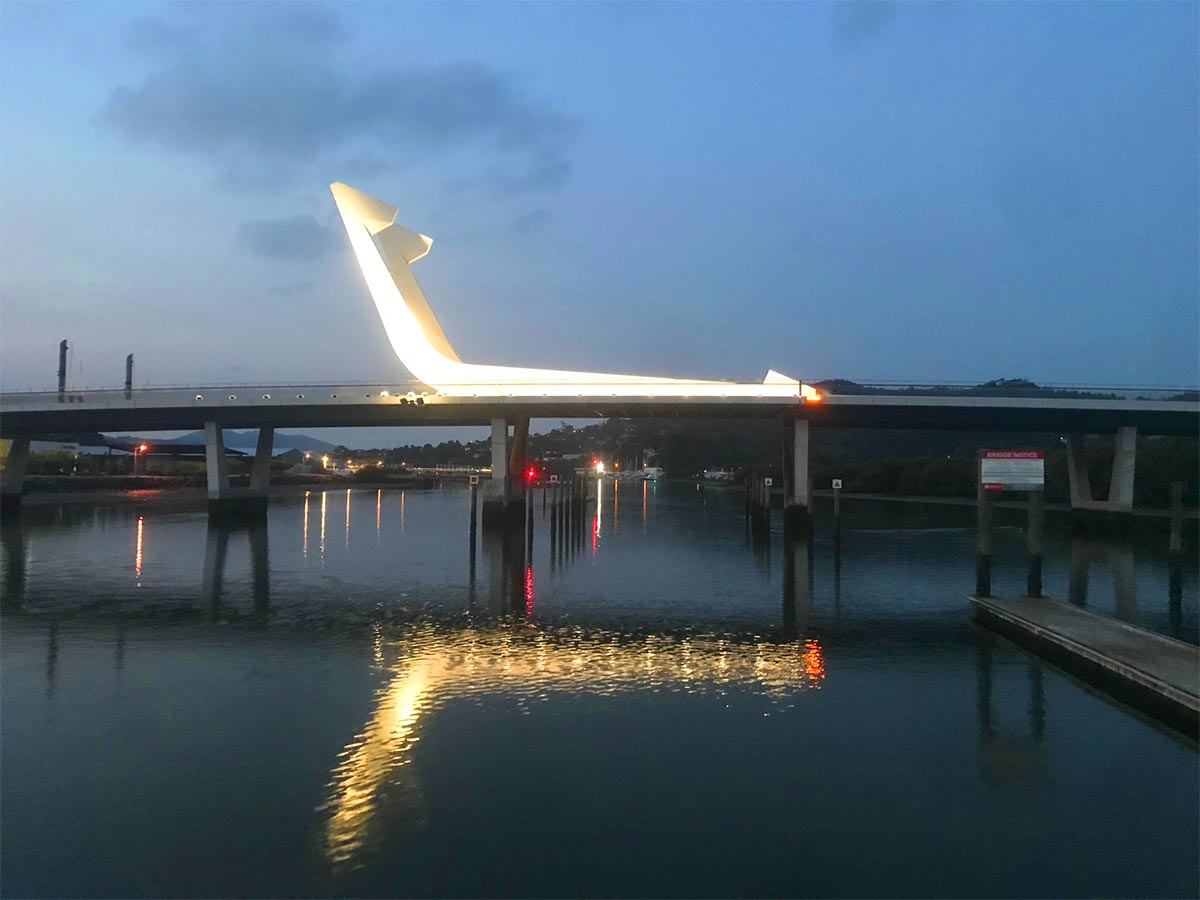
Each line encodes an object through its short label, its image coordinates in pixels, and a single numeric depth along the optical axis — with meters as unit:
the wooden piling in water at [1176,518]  19.03
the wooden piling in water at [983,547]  16.56
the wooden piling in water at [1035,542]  16.02
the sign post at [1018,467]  16.28
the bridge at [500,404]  35.59
